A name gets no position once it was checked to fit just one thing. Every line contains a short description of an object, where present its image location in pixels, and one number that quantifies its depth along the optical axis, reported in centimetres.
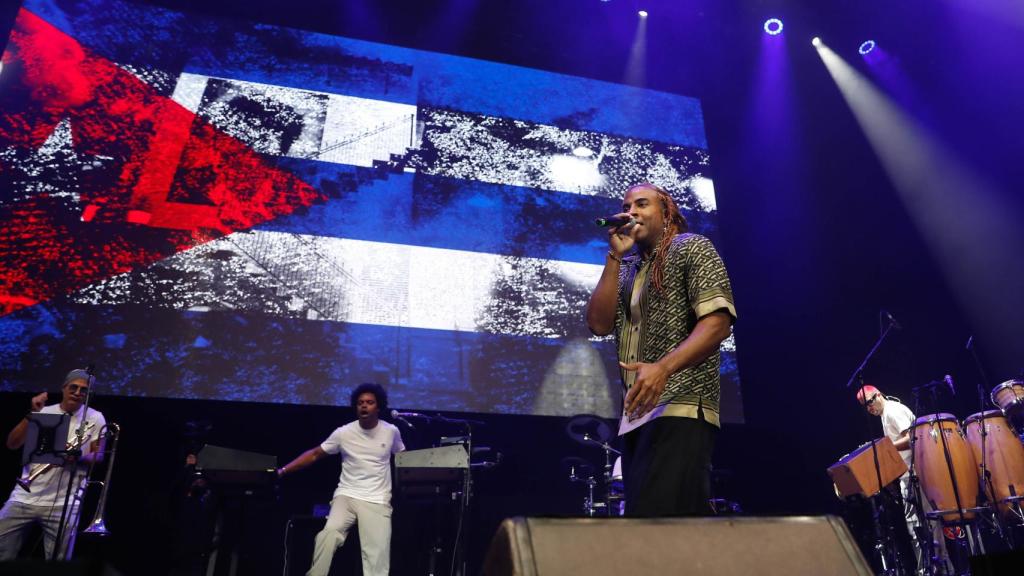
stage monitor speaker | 118
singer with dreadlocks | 179
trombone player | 486
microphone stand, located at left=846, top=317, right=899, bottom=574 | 557
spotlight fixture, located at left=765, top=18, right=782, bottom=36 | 790
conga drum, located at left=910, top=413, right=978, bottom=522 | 548
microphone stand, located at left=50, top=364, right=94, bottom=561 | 436
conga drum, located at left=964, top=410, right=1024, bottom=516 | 535
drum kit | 553
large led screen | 545
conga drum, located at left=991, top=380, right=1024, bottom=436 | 557
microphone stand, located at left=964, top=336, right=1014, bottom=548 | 524
